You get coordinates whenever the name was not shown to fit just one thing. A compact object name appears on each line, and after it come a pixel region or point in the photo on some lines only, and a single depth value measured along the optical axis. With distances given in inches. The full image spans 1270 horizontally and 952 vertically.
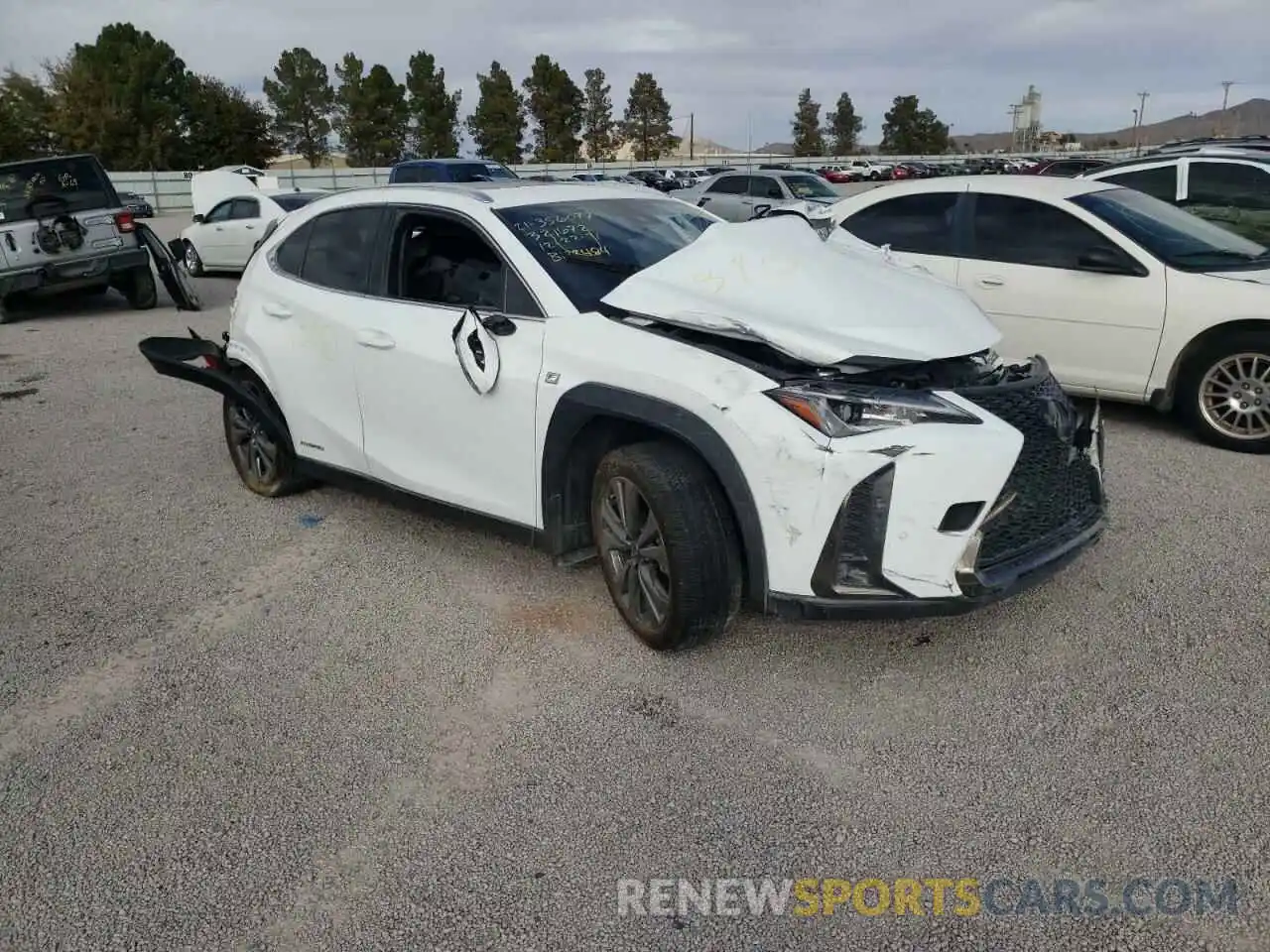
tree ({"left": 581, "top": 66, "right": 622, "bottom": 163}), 3649.1
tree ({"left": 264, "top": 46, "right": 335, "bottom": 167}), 3004.4
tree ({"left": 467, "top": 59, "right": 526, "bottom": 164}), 3198.8
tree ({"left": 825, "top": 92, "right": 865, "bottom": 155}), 4414.4
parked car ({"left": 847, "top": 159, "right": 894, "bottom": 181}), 2201.0
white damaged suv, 120.1
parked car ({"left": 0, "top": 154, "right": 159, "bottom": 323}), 446.9
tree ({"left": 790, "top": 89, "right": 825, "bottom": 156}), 4133.6
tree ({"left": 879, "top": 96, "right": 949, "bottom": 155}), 4141.2
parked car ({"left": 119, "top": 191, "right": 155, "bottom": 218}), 1390.3
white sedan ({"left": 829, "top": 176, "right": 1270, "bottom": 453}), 225.5
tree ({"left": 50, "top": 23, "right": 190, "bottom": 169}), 2425.0
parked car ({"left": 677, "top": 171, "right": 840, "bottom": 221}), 757.3
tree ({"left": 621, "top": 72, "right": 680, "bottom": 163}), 3769.7
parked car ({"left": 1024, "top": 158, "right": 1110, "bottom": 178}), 760.3
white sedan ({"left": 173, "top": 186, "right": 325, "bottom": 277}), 591.2
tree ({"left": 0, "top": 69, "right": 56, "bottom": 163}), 2421.3
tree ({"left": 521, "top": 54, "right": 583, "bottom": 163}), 3326.8
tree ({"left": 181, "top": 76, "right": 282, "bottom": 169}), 2598.4
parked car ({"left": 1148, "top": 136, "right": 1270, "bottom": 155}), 623.5
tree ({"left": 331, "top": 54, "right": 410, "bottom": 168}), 2957.7
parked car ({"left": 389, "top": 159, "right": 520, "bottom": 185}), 764.0
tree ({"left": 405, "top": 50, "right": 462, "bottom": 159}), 3088.1
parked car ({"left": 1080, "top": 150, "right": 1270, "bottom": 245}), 360.5
